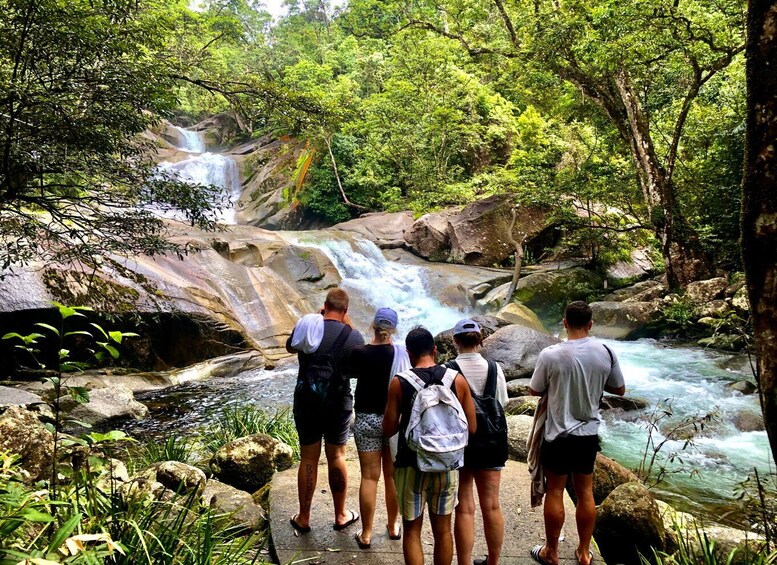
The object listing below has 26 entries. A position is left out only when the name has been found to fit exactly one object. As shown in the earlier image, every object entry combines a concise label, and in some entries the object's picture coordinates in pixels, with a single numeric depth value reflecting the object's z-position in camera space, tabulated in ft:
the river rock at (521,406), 25.09
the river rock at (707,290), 40.54
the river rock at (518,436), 18.95
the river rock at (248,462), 17.51
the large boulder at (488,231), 60.70
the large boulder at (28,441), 12.56
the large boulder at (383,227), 67.72
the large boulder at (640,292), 46.88
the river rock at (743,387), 28.08
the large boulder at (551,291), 52.06
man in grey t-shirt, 10.64
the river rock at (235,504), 13.33
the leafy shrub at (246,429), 21.77
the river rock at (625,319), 42.98
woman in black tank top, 11.07
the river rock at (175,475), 15.30
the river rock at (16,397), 23.12
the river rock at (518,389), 30.15
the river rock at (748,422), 24.14
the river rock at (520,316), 43.78
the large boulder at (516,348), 33.22
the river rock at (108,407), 25.11
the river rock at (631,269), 57.00
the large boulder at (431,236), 63.36
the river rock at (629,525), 12.77
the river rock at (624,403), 27.37
